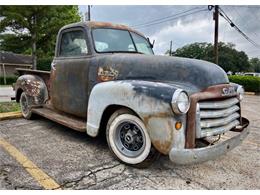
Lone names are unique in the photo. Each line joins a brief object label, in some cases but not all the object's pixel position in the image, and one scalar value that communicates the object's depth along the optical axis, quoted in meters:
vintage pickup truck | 2.14
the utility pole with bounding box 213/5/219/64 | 12.50
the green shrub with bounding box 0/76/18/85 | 22.34
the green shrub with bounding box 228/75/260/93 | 13.20
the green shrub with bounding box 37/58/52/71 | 21.00
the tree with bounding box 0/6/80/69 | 15.49
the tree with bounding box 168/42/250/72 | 45.69
